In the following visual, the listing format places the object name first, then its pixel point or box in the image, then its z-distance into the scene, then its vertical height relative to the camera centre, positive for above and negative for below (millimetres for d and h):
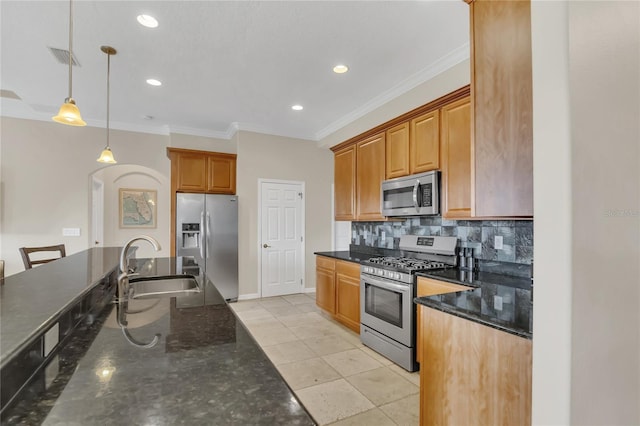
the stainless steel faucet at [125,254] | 1639 -201
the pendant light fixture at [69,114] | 1999 +687
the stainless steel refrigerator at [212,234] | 4617 -262
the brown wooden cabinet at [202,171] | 4754 +749
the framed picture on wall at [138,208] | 6387 +209
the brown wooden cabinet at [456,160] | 2568 +497
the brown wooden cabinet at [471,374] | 1213 -698
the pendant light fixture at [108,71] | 2777 +1503
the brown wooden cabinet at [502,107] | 1458 +555
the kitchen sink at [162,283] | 2102 -468
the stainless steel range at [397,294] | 2611 -718
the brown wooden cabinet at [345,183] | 4062 +477
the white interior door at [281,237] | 5133 -342
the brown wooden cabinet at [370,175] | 3597 +518
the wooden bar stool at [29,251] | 3005 -345
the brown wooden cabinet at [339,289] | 3418 -884
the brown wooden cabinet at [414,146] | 2885 +731
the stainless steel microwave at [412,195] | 2834 +225
